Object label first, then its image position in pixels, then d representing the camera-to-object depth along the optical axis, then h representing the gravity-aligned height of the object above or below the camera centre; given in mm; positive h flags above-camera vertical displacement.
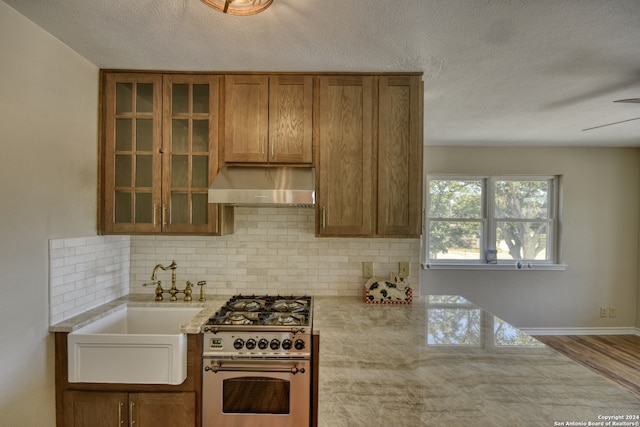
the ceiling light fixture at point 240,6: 1326 +828
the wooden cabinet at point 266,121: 2137 +577
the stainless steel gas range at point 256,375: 1850 -924
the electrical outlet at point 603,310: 4430 -1288
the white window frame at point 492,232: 4387 -257
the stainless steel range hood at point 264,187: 1938 +137
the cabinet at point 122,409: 1825 -1104
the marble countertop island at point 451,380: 1033 -633
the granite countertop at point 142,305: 1832 -643
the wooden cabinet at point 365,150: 2137 +393
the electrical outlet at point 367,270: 2537 -448
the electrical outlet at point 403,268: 2523 -430
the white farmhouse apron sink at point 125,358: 1805 -811
